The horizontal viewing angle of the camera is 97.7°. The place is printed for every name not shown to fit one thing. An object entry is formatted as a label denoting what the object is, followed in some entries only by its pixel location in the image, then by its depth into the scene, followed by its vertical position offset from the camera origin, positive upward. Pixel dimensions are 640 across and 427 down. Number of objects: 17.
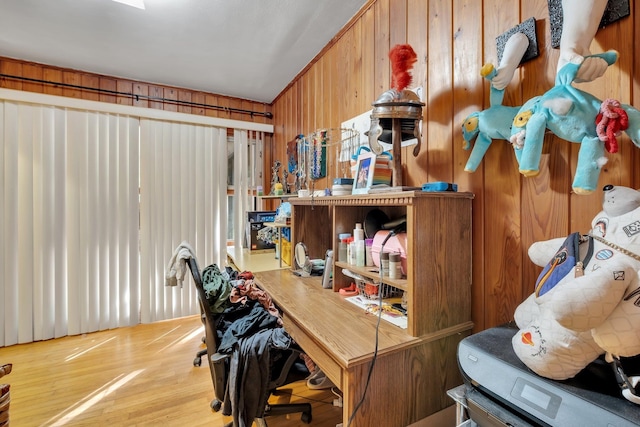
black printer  0.52 -0.38
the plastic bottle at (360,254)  1.26 -0.19
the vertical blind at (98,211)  2.36 +0.01
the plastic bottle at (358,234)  1.29 -0.10
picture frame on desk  1.24 +0.18
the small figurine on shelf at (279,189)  2.77 +0.23
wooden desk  0.84 -0.50
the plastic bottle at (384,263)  1.10 -0.21
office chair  1.24 -0.71
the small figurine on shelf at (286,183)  2.84 +0.30
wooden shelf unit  0.91 -0.16
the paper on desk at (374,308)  1.03 -0.41
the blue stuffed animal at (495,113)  0.88 +0.33
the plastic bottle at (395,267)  1.04 -0.21
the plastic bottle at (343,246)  1.38 -0.17
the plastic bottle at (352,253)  1.29 -0.19
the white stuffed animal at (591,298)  0.49 -0.16
